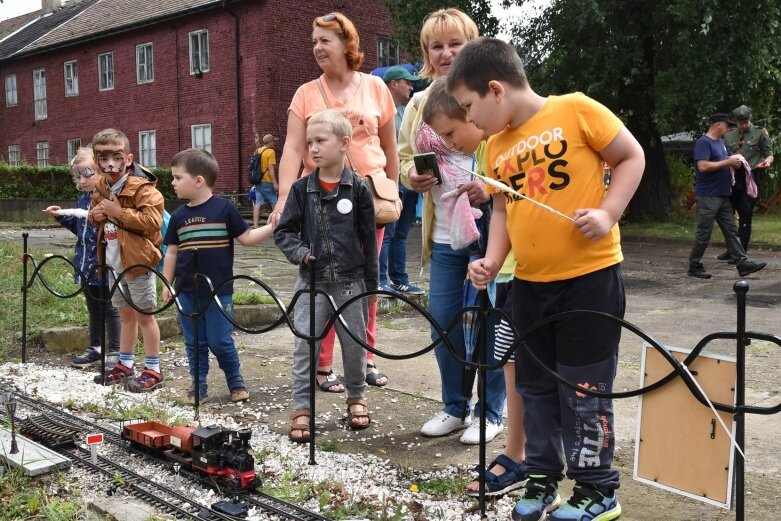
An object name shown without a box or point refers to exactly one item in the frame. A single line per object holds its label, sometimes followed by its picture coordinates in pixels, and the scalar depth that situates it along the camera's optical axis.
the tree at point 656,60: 14.54
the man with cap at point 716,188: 9.63
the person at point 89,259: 5.66
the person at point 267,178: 15.87
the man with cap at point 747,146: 10.75
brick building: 24.16
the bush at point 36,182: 21.36
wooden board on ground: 2.46
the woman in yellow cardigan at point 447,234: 3.70
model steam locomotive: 3.22
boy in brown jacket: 4.98
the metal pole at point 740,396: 2.30
